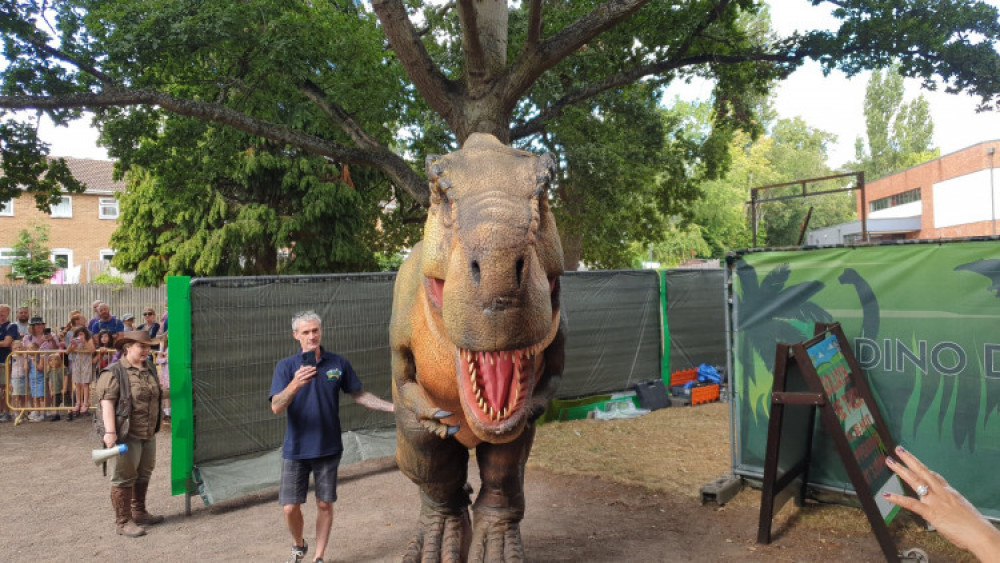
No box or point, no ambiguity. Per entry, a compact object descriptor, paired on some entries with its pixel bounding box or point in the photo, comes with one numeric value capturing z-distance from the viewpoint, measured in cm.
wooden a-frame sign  463
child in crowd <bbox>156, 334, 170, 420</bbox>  991
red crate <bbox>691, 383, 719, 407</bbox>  1101
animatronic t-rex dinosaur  240
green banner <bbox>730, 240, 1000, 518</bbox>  496
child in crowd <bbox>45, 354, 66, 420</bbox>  1053
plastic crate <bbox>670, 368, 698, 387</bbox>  1157
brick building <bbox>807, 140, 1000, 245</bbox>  2933
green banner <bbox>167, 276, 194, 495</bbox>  607
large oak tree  872
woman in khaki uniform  543
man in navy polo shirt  441
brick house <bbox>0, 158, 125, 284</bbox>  2766
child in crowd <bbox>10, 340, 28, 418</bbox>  1036
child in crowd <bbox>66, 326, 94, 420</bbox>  1039
